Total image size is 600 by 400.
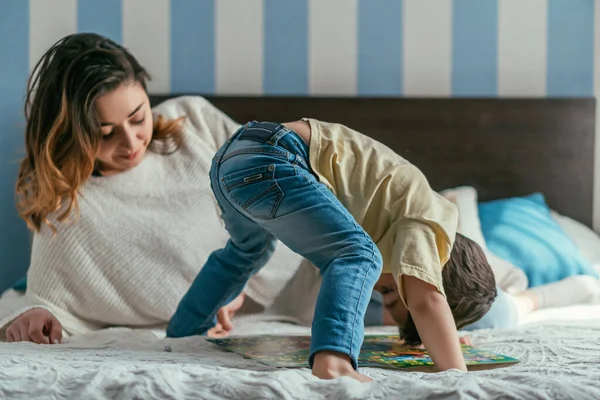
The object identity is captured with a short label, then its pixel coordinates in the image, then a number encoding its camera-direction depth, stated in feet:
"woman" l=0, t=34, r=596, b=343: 5.06
